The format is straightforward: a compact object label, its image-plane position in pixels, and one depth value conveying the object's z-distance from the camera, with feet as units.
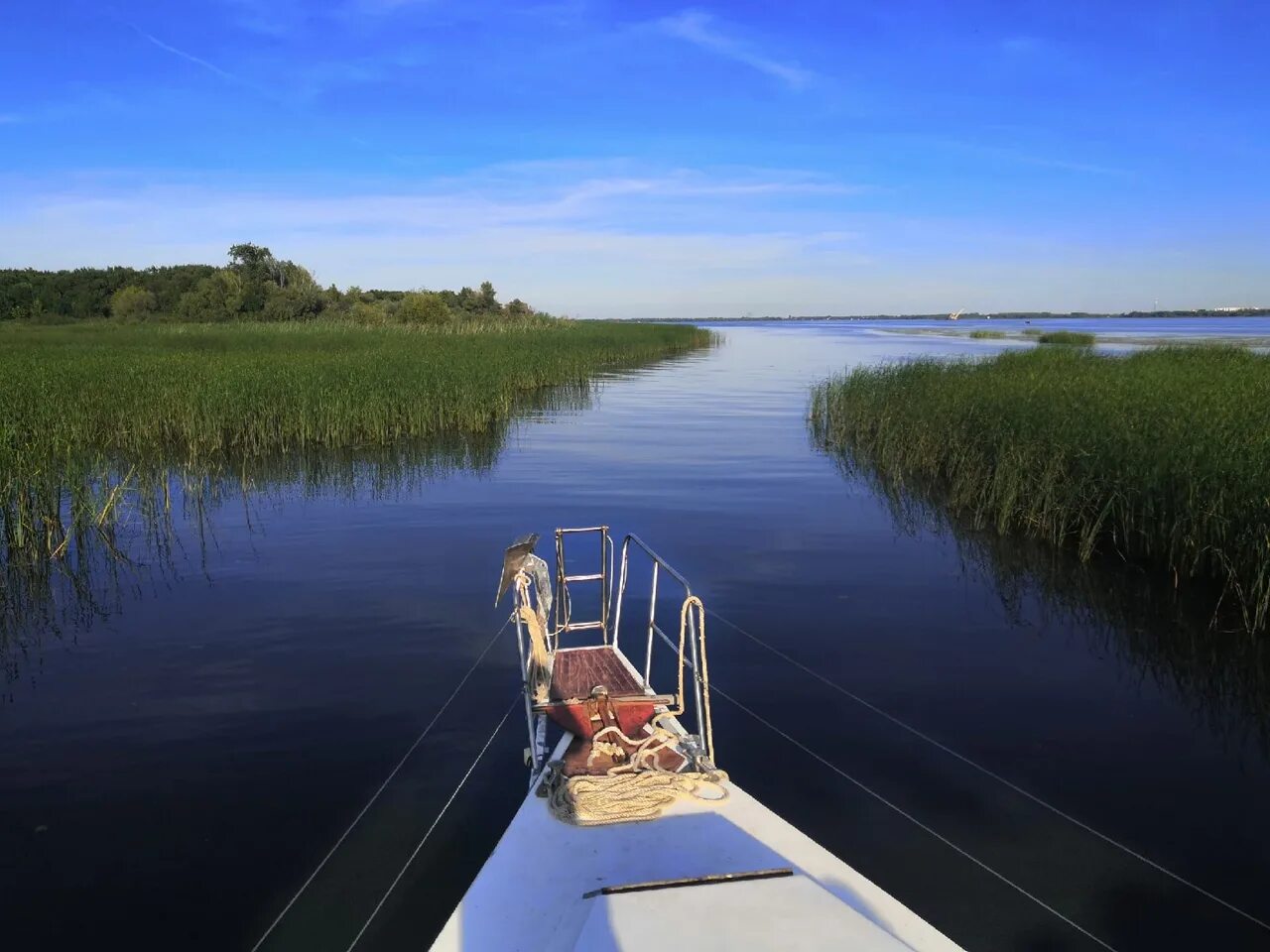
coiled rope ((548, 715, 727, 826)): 13.41
